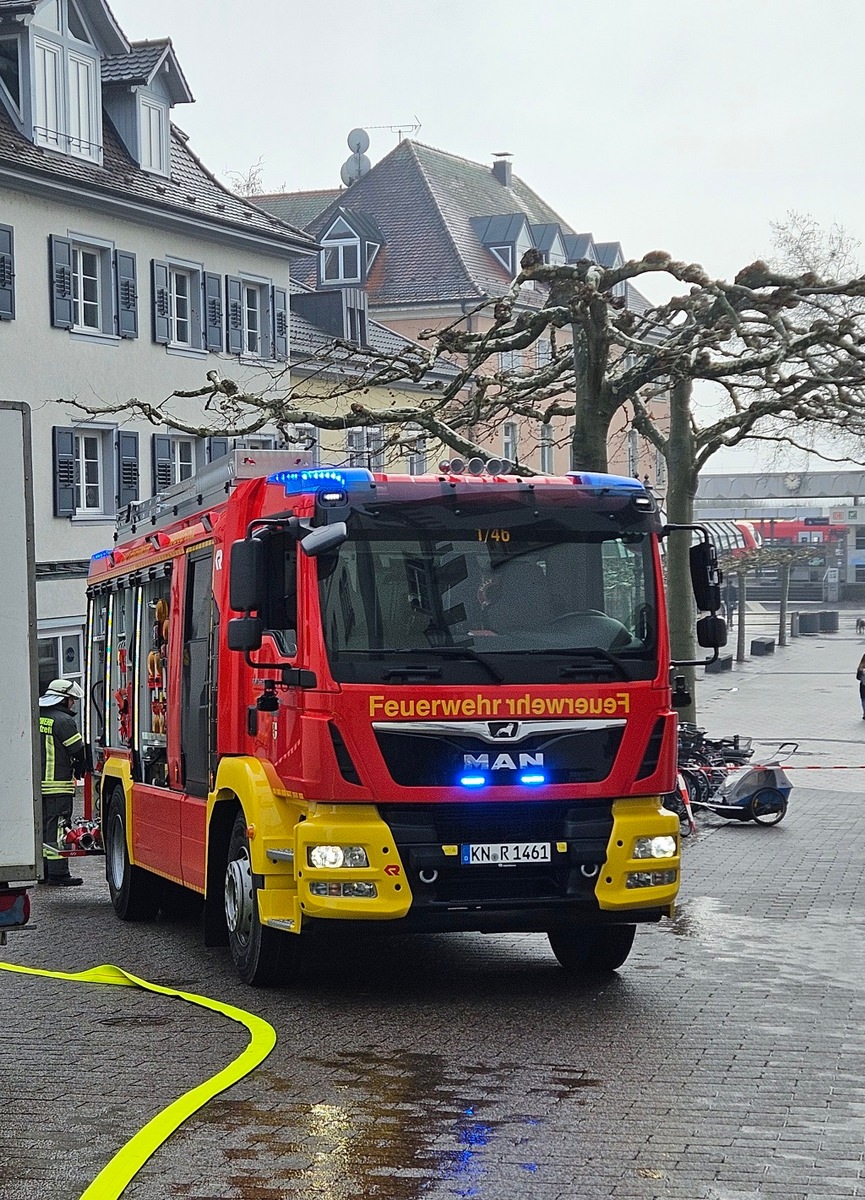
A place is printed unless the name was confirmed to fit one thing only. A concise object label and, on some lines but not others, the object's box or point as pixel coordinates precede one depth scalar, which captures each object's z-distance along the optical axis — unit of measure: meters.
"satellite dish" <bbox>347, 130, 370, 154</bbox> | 61.31
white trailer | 7.27
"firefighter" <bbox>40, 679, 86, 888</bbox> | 16.00
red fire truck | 8.96
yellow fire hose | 5.98
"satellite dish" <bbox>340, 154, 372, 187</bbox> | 60.94
